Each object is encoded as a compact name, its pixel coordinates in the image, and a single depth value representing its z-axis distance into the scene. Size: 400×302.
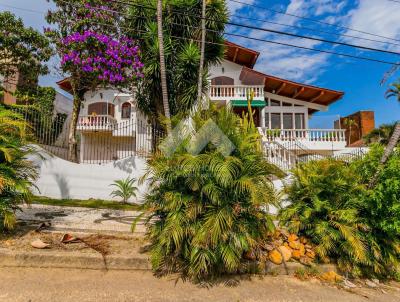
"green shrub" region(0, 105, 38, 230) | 4.58
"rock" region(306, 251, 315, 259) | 5.12
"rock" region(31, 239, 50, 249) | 4.39
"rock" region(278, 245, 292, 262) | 4.96
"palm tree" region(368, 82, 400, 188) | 5.13
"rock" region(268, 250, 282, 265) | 4.80
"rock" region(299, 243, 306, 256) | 5.14
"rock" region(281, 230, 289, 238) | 5.56
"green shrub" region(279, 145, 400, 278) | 4.84
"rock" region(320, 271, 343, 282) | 4.81
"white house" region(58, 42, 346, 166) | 14.88
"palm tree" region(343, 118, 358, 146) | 22.75
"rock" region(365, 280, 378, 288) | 4.92
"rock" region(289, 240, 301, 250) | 5.22
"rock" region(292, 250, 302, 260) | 5.07
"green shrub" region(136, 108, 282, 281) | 4.07
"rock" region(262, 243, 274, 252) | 4.97
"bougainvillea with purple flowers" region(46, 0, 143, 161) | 9.96
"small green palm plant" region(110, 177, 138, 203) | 9.93
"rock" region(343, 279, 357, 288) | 4.70
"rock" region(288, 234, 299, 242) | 5.39
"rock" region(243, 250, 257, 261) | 4.54
